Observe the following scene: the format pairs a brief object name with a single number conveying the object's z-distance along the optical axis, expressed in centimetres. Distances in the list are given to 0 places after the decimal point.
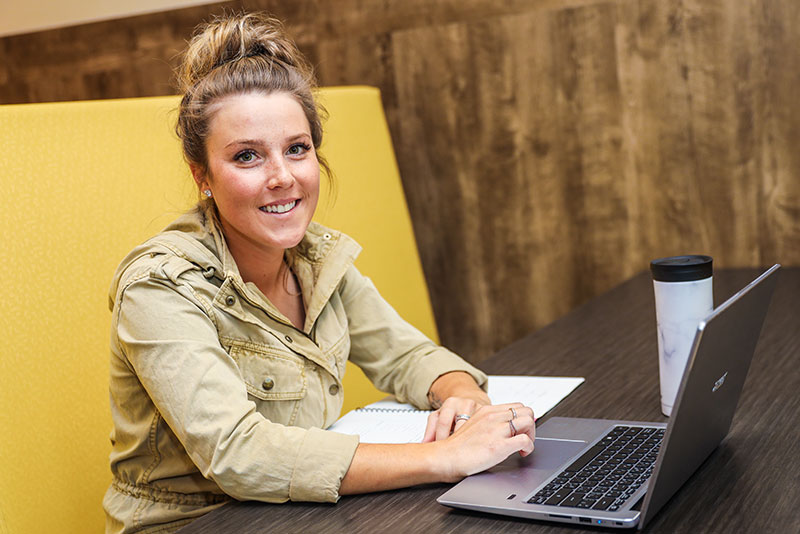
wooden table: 81
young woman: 95
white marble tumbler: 102
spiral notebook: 117
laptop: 77
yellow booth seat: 122
